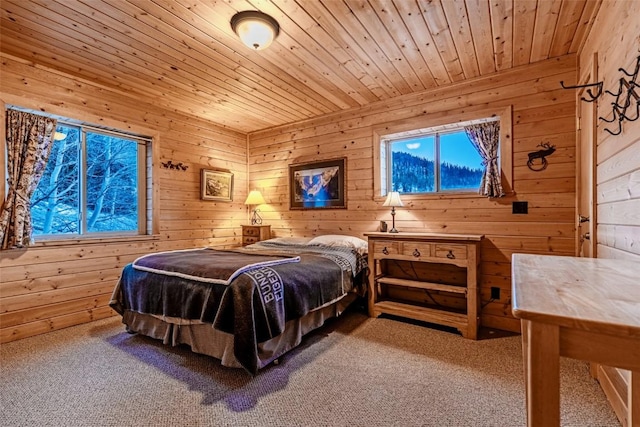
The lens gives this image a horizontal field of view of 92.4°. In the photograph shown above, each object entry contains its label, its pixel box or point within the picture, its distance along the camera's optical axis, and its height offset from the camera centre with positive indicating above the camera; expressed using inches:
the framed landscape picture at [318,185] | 154.8 +14.4
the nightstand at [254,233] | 170.9 -11.7
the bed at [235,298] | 78.4 -25.2
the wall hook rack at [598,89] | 67.2 +29.8
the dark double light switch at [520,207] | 111.0 +1.3
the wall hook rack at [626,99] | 52.5 +20.5
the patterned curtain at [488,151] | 113.7 +23.1
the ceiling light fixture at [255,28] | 80.7 +50.3
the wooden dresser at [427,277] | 107.2 -27.3
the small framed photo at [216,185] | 163.6 +15.4
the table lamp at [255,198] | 175.6 +8.2
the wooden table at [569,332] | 25.3 -10.5
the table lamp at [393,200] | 128.3 +4.8
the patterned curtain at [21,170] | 101.5 +15.3
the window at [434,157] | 118.2 +23.4
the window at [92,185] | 117.2 +11.9
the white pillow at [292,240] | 146.5 -13.9
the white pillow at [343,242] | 134.8 -13.4
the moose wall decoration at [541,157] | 107.0 +19.1
